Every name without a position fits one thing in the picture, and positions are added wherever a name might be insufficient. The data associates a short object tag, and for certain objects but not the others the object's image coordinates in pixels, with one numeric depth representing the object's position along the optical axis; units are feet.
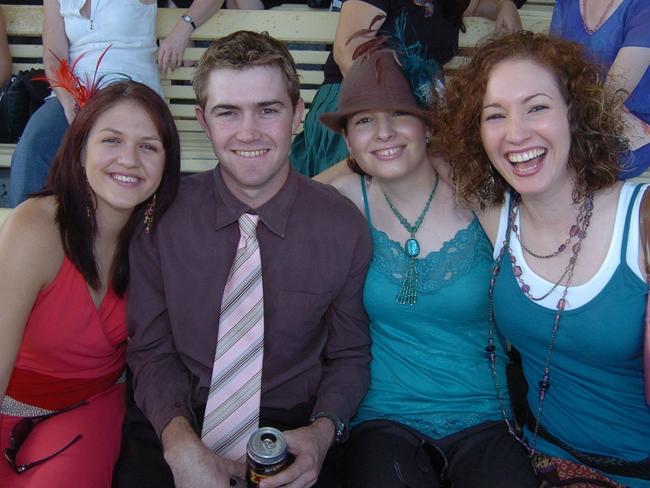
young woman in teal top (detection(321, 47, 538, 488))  6.97
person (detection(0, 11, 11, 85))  11.46
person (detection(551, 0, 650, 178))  7.59
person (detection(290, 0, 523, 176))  9.16
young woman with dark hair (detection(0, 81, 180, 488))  6.49
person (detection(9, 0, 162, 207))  10.12
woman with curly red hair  6.07
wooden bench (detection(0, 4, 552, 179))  12.01
